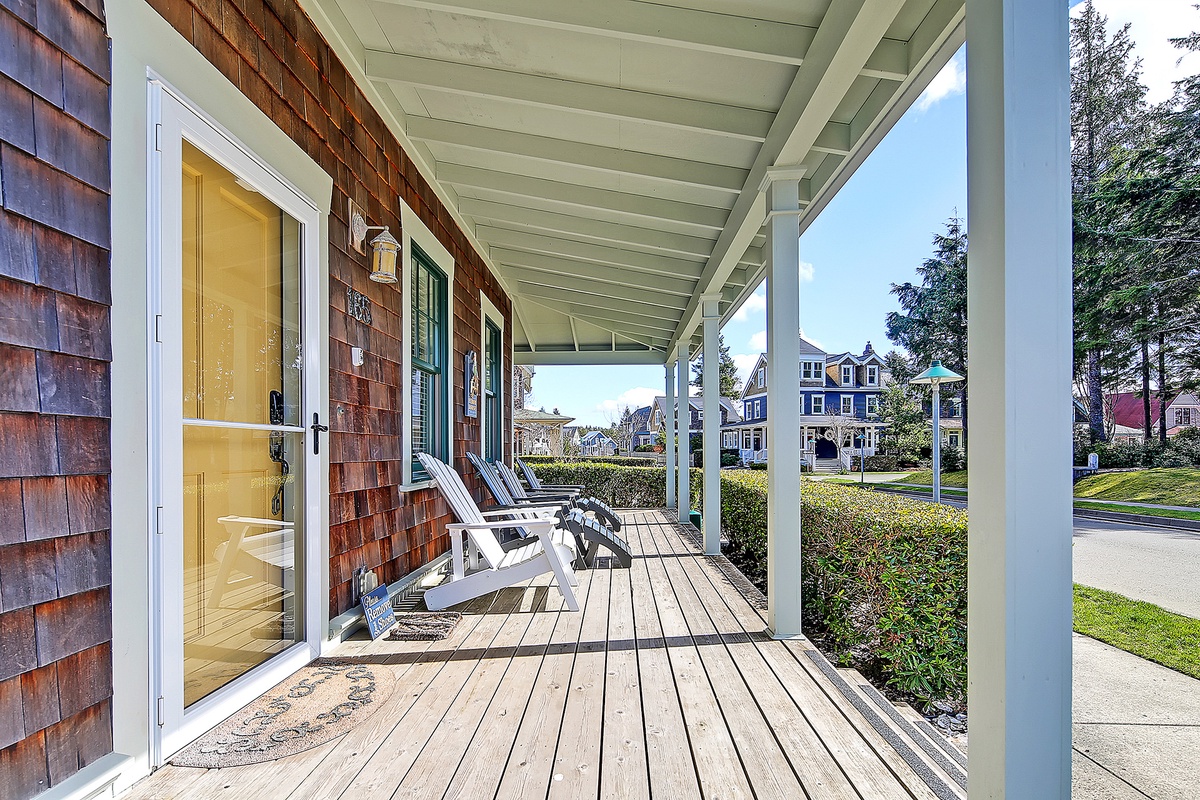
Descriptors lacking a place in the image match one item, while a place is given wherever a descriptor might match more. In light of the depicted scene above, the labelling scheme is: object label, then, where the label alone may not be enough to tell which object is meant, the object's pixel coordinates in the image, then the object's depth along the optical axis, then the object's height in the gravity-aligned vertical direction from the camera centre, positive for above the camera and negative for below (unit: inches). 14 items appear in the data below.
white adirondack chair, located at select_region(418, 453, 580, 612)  139.3 -36.2
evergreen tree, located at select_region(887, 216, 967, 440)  879.7 +150.9
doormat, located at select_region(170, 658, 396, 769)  74.9 -43.1
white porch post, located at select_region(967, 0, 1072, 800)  50.2 -0.4
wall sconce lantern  129.0 +35.7
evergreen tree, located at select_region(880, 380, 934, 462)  1014.4 -23.8
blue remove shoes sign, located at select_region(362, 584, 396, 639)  121.6 -41.4
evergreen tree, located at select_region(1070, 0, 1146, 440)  454.9 +205.1
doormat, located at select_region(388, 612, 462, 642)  124.0 -46.6
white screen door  72.8 -1.5
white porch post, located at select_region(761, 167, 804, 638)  122.8 +0.4
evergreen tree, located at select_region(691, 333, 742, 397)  1481.4 +86.8
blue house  1246.9 +12.4
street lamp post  366.7 +19.6
